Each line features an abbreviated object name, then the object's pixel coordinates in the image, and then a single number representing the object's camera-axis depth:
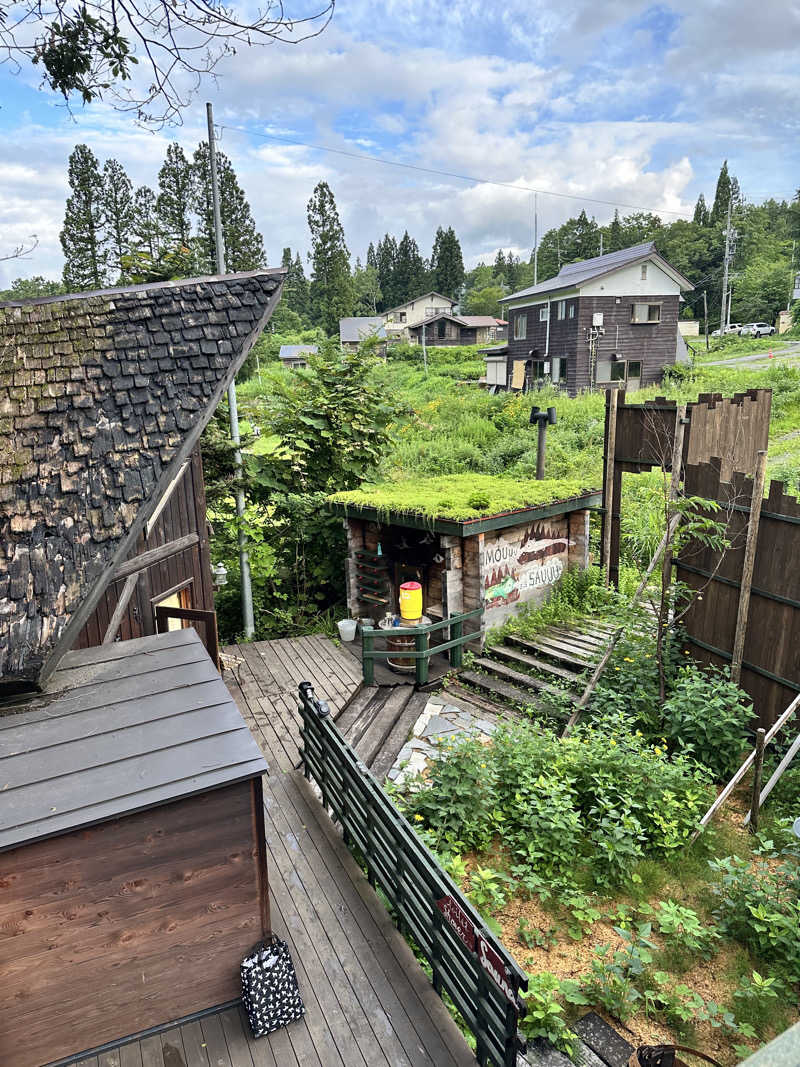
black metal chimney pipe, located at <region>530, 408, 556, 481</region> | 11.71
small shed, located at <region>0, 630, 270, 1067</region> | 3.43
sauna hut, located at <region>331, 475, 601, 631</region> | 9.73
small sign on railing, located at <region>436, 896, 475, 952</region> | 3.41
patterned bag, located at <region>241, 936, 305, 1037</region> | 3.83
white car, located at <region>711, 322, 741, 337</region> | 43.64
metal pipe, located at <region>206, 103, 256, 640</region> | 9.70
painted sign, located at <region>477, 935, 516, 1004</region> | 3.06
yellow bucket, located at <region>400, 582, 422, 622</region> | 9.56
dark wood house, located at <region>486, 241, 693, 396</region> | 27.23
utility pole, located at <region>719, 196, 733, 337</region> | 39.31
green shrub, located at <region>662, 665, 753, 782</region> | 6.53
